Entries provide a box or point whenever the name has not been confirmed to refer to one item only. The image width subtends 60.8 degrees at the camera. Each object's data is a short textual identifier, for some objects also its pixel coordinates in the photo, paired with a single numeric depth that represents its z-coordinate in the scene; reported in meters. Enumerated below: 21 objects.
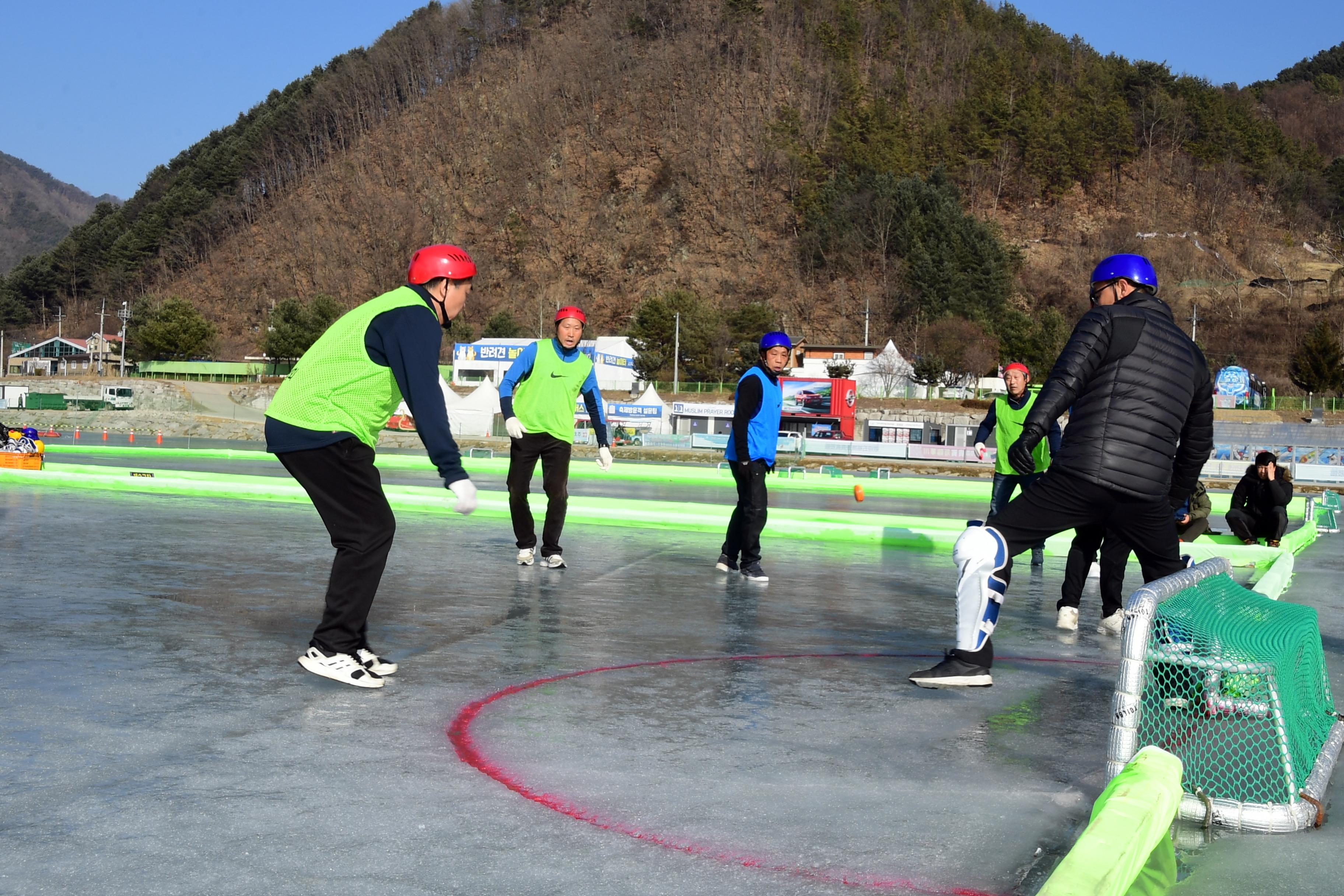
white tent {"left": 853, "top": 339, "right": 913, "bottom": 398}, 77.38
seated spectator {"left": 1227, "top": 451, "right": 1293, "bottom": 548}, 12.03
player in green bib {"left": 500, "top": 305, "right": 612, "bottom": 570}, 8.69
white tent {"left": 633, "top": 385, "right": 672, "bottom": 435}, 51.25
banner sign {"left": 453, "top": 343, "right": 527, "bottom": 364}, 77.12
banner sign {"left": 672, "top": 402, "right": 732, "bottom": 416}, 51.44
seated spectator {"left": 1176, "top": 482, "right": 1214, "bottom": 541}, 10.72
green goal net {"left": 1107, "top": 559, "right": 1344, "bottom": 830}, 3.11
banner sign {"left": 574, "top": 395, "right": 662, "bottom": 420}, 51.34
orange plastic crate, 16.11
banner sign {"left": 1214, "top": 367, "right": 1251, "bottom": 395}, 60.25
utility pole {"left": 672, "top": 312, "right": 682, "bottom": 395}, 76.54
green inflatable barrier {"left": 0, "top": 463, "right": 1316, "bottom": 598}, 11.02
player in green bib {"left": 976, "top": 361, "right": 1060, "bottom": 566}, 9.56
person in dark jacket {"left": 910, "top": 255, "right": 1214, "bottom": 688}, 4.75
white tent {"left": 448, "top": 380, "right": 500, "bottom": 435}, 49.69
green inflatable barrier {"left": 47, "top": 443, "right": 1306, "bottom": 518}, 19.67
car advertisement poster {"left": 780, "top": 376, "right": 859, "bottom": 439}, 53.62
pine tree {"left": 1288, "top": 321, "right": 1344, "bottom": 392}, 65.94
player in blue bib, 8.40
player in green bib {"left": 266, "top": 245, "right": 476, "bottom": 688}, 4.56
